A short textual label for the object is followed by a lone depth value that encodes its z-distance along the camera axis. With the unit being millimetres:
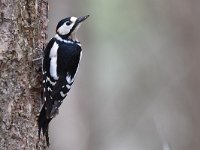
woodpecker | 8305
